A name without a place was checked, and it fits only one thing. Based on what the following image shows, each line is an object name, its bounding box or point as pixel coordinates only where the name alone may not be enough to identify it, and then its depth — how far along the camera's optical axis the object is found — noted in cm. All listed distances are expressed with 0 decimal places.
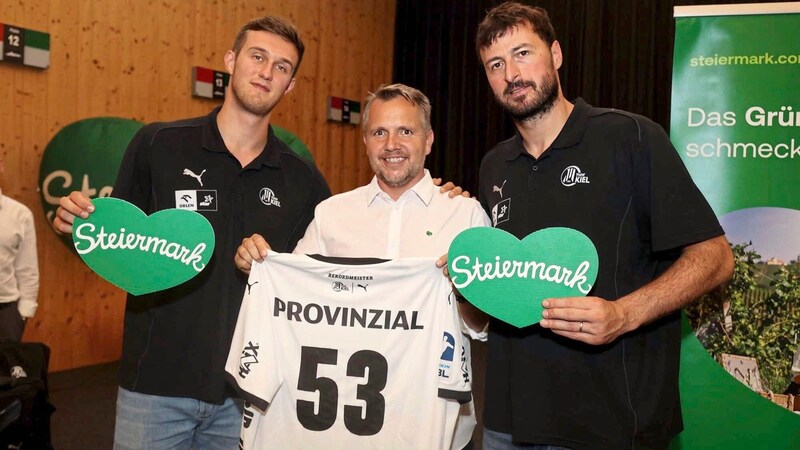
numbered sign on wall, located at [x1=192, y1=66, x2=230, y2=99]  618
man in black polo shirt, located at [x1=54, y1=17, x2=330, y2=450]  205
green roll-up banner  296
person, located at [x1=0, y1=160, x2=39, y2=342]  384
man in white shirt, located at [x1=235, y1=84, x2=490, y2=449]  210
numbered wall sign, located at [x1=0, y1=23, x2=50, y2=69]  479
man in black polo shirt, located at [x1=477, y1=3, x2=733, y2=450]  169
